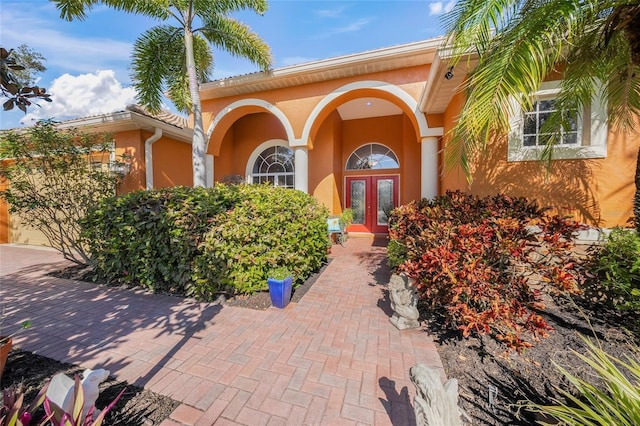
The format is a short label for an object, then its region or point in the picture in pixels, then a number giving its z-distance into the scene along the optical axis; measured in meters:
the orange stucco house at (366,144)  4.79
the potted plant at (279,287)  4.34
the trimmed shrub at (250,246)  4.57
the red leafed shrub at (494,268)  2.90
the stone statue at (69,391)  1.72
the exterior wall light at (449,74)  4.95
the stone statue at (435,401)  1.69
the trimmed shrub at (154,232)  4.80
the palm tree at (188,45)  7.45
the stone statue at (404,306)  3.71
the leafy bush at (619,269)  3.19
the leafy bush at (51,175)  6.13
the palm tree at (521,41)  2.72
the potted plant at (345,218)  9.85
